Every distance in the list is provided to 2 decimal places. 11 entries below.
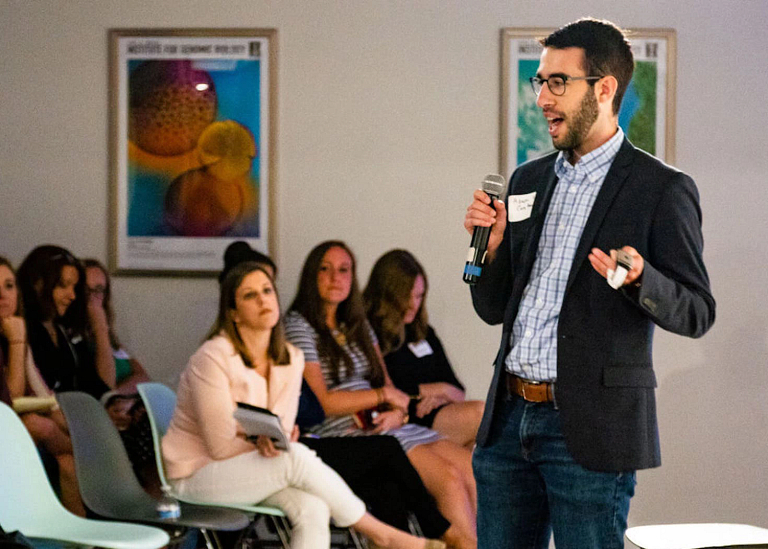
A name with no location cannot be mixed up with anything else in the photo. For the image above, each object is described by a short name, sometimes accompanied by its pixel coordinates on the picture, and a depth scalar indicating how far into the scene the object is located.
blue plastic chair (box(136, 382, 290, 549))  7.63
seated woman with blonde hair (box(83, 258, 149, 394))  10.04
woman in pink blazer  7.66
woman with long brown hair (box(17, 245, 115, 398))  9.23
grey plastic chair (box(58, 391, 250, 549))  7.34
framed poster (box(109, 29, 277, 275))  10.51
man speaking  3.88
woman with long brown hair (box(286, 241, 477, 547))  8.98
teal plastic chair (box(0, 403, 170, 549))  6.34
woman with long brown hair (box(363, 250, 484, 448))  9.66
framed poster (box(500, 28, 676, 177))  10.45
